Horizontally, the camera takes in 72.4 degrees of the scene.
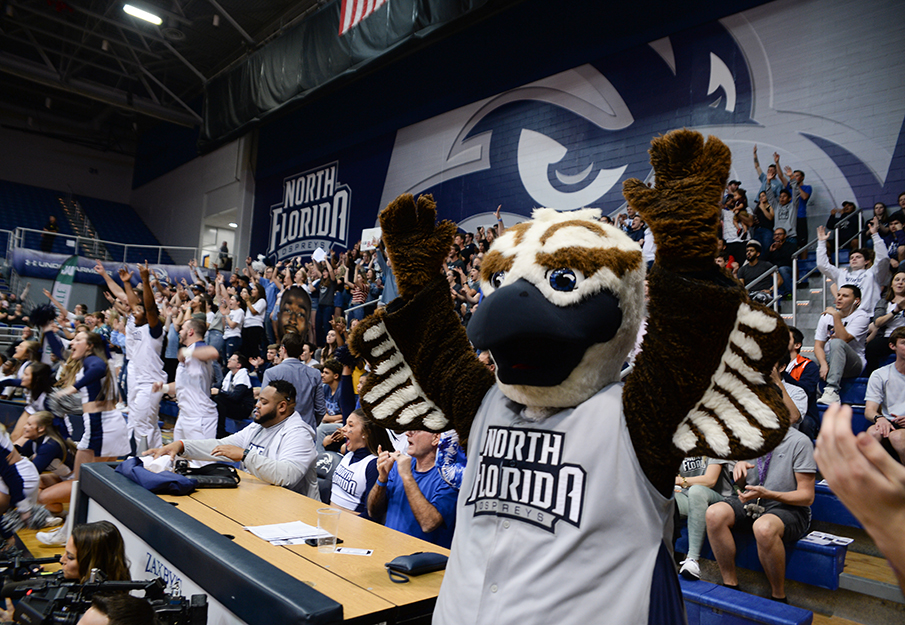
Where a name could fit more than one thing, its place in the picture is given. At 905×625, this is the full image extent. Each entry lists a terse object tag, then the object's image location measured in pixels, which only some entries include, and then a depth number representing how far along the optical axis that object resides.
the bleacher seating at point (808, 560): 2.86
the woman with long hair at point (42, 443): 4.36
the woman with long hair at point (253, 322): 8.13
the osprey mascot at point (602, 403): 1.07
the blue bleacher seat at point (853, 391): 4.96
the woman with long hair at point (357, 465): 2.99
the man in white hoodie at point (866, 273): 5.57
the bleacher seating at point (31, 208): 16.23
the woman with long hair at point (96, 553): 2.28
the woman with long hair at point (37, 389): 4.86
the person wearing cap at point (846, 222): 6.21
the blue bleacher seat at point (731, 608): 2.06
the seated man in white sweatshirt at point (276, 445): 3.12
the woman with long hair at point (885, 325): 5.08
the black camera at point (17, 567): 2.24
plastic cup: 2.03
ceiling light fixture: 11.61
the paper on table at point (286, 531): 2.13
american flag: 9.52
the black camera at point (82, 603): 1.74
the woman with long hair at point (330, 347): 6.94
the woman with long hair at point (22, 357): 6.44
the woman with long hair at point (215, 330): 8.19
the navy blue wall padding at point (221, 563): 1.50
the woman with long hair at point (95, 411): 4.41
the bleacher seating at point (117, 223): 18.31
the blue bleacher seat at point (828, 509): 3.48
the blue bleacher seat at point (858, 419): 4.29
